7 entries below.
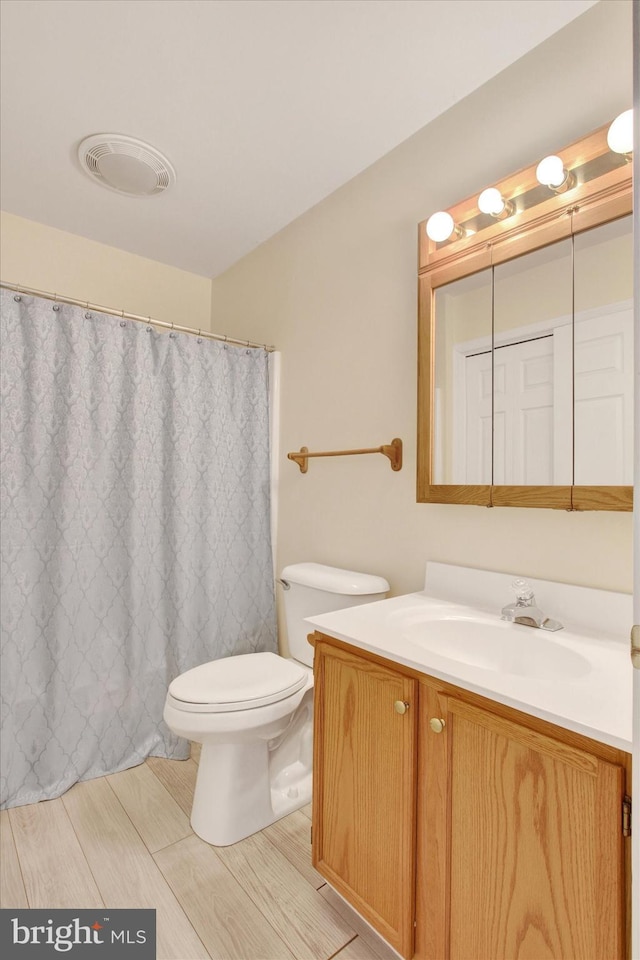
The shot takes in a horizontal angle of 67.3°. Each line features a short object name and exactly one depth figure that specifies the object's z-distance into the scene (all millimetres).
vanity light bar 1107
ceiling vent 1731
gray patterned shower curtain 1712
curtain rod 1704
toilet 1436
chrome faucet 1175
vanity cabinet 734
